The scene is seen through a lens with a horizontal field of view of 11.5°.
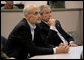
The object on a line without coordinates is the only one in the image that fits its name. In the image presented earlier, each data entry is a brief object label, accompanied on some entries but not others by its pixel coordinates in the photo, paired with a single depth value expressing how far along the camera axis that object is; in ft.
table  12.39
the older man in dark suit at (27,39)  13.46
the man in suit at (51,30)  17.14
